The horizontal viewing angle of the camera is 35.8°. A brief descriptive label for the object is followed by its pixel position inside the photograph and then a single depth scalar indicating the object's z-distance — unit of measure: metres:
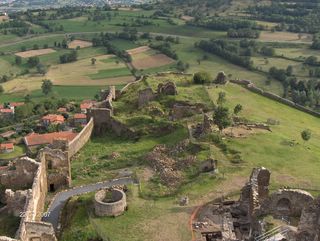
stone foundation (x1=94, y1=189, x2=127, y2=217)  35.91
